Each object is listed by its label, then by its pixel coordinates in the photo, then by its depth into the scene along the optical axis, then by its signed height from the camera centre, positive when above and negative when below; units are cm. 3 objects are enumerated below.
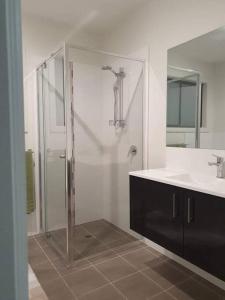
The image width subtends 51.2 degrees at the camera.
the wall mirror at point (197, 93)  181 +32
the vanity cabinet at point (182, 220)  141 -63
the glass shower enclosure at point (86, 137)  224 -7
